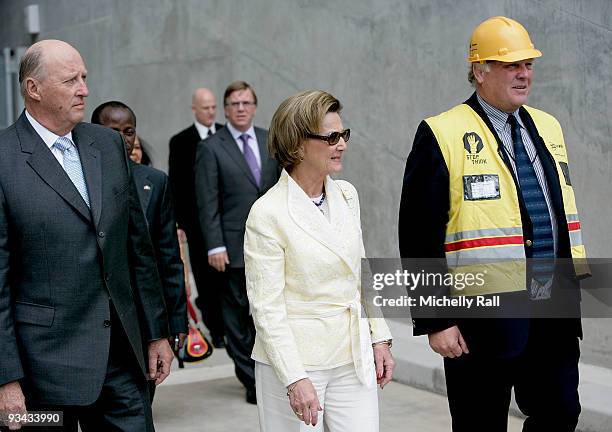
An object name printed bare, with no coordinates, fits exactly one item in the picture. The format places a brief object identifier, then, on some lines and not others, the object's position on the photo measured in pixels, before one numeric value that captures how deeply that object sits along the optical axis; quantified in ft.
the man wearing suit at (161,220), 15.43
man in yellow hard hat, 13.70
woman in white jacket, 12.23
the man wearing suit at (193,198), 28.91
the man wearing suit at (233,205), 23.18
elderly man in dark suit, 12.28
